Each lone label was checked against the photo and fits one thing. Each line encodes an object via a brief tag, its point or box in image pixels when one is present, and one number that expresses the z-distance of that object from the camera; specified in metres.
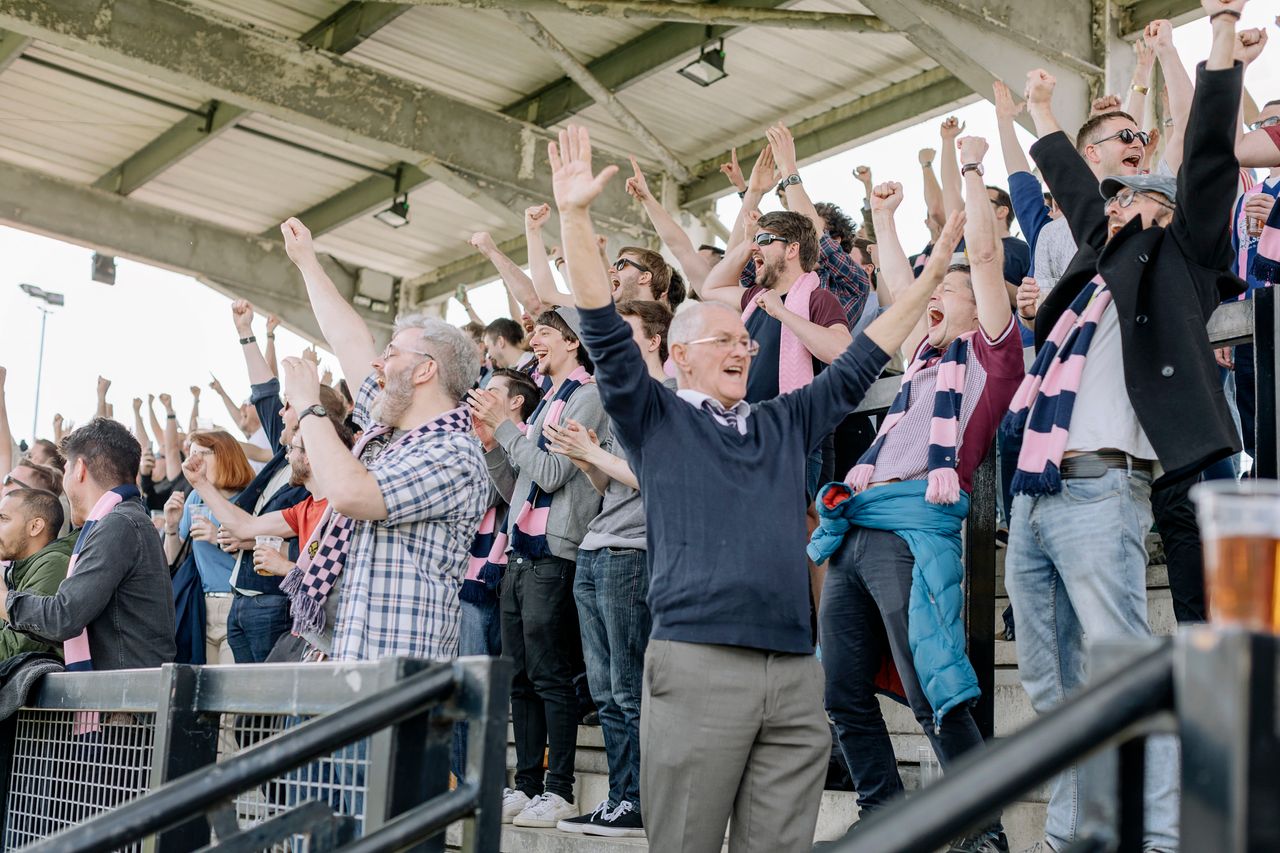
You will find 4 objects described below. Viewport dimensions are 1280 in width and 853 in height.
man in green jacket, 4.64
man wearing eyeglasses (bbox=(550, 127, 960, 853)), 3.01
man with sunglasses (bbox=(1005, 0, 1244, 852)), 3.20
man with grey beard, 3.44
